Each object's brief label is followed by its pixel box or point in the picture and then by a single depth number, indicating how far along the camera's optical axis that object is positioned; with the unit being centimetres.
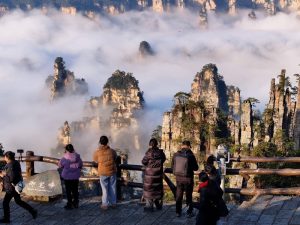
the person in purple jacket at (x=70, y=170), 1357
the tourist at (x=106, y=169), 1350
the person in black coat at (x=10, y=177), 1241
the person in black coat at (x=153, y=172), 1280
